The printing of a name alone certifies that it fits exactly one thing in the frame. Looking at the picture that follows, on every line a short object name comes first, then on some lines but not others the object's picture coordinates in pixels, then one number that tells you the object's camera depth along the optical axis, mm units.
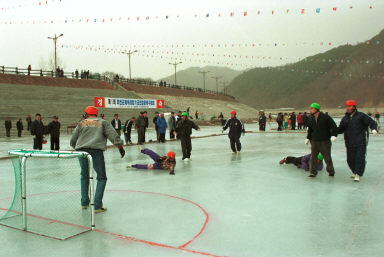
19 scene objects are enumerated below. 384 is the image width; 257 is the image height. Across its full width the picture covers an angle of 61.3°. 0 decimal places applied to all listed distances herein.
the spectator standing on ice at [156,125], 16952
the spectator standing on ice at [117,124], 16562
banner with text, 28697
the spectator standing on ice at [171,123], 18141
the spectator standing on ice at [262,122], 26003
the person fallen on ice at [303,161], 7918
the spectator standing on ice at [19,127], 21859
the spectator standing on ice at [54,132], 12472
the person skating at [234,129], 11688
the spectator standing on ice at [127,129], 15902
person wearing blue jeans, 4918
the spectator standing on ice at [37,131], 11938
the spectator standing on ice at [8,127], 21844
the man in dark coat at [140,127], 16047
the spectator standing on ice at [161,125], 16609
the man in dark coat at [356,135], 6797
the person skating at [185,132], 10391
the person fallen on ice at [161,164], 8207
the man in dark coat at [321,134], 7148
